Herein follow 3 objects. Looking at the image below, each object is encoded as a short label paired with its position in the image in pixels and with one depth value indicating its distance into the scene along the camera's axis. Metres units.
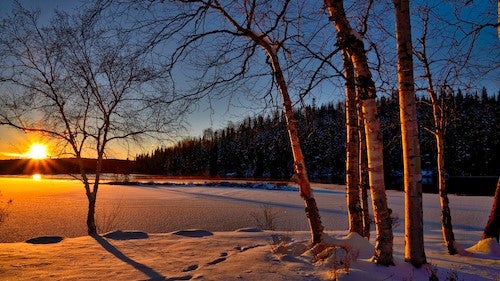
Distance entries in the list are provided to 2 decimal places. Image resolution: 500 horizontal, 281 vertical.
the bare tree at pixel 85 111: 10.71
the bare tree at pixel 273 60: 5.22
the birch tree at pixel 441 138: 8.24
